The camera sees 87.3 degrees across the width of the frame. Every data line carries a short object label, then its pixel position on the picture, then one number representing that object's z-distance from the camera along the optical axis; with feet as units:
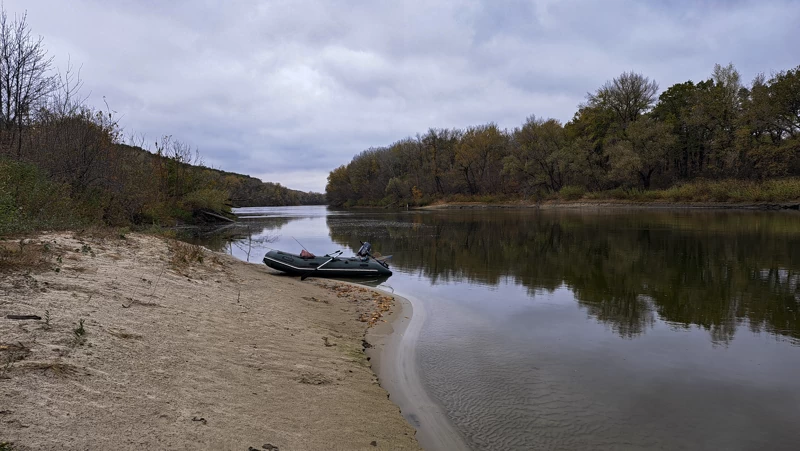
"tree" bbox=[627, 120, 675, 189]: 161.17
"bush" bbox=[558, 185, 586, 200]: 191.52
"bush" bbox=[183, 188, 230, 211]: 108.62
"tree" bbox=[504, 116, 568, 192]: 206.69
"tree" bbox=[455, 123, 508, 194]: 241.55
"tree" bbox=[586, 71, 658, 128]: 178.70
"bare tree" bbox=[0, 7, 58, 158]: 48.88
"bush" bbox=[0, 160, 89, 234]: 26.13
